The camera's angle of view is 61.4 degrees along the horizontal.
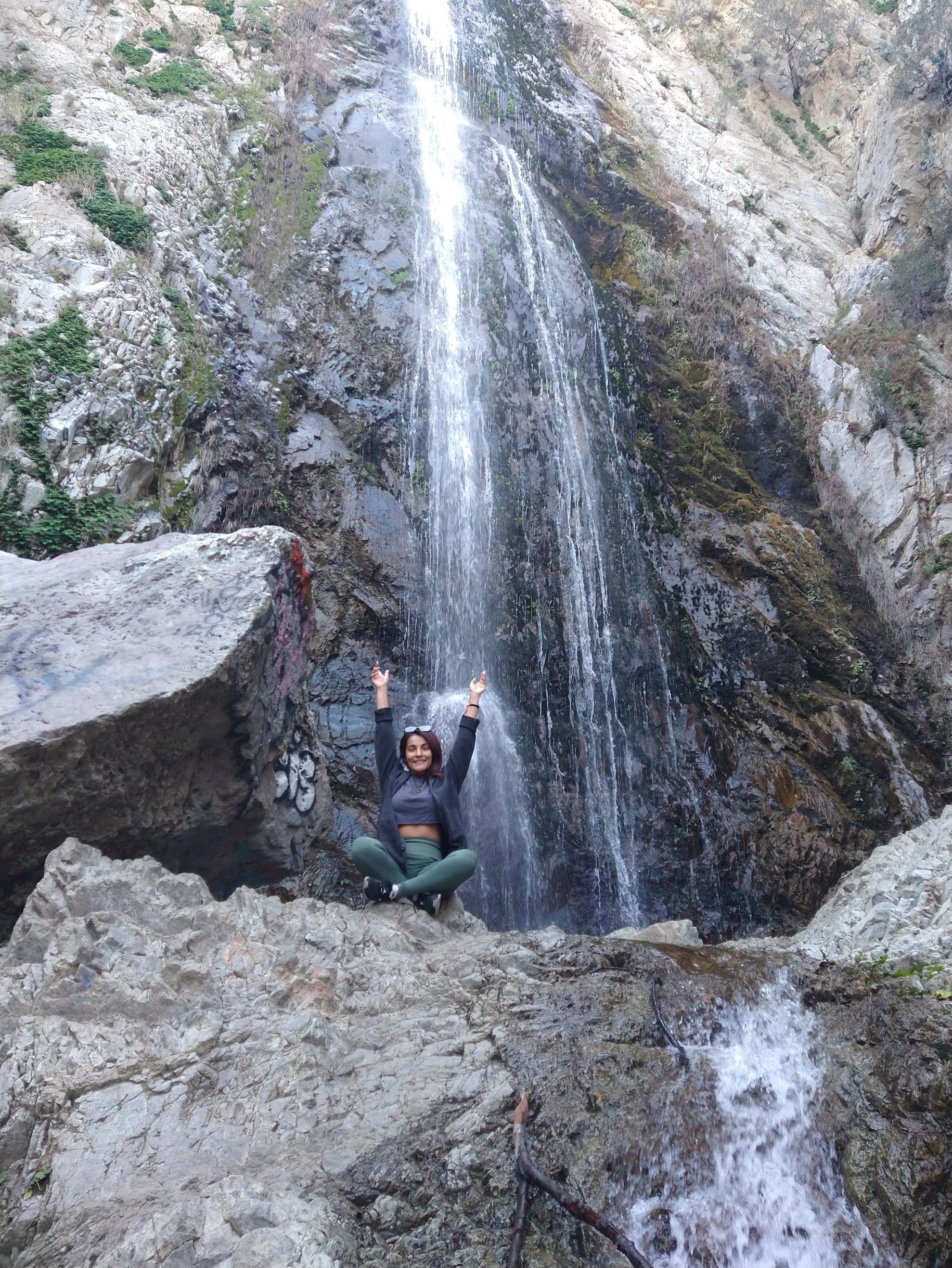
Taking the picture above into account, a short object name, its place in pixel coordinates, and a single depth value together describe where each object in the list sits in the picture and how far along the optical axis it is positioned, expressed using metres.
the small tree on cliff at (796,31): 19.14
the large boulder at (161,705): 4.16
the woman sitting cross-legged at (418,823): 4.66
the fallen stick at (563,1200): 2.54
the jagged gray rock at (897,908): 4.76
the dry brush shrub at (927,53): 14.84
